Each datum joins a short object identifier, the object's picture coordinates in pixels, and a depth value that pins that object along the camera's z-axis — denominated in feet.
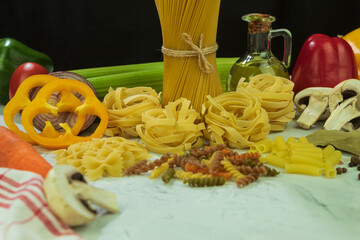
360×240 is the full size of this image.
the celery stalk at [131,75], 2.45
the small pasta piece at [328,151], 1.89
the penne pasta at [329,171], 1.79
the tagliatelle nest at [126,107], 2.13
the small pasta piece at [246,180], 1.73
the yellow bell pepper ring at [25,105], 2.09
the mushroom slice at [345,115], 2.16
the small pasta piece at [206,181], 1.73
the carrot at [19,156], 1.69
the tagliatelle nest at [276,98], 2.16
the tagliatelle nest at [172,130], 1.99
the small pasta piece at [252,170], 1.78
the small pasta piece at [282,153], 1.90
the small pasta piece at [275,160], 1.87
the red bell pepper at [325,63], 2.47
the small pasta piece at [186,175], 1.76
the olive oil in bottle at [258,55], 2.33
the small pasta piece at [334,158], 1.86
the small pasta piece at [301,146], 1.86
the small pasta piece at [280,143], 1.94
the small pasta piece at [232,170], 1.76
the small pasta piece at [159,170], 1.80
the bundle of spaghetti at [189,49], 2.03
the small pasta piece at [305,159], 1.82
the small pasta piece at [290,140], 1.94
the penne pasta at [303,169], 1.80
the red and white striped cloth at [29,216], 1.43
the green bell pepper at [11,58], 2.58
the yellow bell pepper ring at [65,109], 2.05
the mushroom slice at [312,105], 2.24
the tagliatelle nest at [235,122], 2.01
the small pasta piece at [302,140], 1.99
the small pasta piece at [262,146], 1.97
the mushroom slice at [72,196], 1.48
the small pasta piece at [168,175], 1.76
